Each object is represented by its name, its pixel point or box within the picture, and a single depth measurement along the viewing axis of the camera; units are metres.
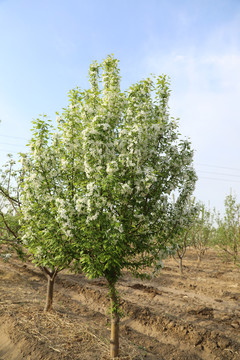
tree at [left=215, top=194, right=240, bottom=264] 18.80
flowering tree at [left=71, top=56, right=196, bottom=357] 5.78
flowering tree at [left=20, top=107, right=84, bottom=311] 6.83
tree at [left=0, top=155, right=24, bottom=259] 10.95
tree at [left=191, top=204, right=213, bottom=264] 25.37
